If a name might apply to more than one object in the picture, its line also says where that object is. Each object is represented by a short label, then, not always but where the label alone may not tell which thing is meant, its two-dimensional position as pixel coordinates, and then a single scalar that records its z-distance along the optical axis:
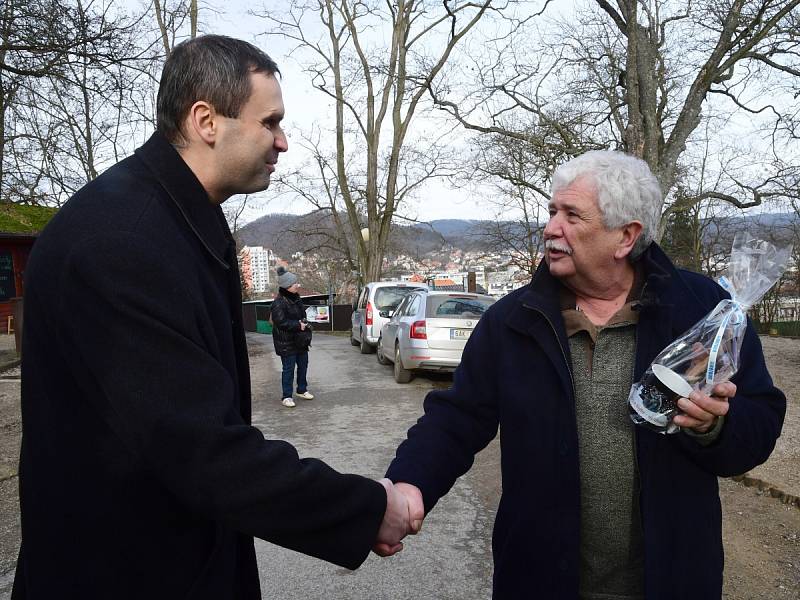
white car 15.71
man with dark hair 1.37
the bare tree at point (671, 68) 12.23
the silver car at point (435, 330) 10.52
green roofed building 21.13
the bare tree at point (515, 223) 19.75
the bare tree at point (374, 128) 24.80
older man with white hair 2.00
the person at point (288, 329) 9.35
